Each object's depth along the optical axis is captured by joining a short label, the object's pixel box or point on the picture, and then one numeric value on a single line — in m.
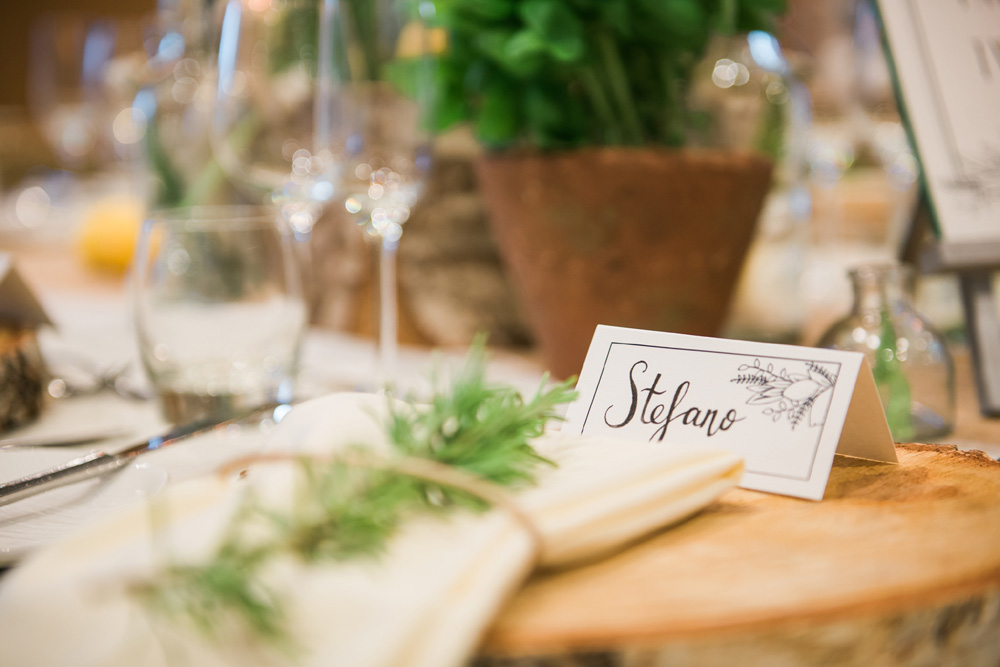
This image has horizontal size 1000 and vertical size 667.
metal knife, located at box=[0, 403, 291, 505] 0.34
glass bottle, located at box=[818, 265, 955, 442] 0.53
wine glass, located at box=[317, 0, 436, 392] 0.64
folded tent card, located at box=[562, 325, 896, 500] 0.33
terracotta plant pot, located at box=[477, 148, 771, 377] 0.63
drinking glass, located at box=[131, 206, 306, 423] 0.57
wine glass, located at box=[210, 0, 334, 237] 0.65
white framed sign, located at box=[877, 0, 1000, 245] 0.59
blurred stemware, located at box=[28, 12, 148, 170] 1.61
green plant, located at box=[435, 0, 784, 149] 0.58
